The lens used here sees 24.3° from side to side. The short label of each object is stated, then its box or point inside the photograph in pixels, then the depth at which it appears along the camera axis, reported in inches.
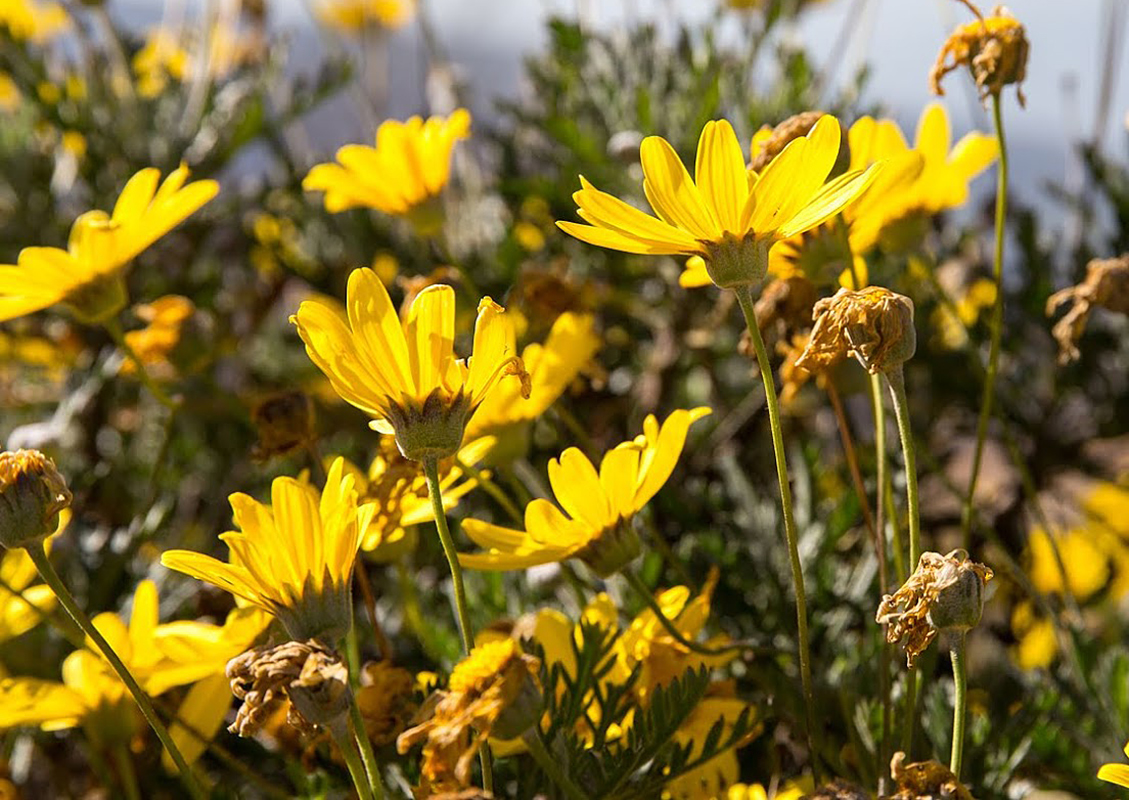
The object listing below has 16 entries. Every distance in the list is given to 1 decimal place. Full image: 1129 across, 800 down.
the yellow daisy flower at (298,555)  15.3
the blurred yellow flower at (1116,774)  14.4
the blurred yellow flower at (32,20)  54.9
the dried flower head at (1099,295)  18.2
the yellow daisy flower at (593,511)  16.2
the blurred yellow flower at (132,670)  17.0
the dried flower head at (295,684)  14.5
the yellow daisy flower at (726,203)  15.4
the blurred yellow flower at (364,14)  74.9
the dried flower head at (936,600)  14.9
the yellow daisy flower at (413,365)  15.4
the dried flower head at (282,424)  18.4
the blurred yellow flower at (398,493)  16.6
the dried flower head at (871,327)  15.4
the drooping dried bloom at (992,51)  17.4
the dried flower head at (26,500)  15.5
